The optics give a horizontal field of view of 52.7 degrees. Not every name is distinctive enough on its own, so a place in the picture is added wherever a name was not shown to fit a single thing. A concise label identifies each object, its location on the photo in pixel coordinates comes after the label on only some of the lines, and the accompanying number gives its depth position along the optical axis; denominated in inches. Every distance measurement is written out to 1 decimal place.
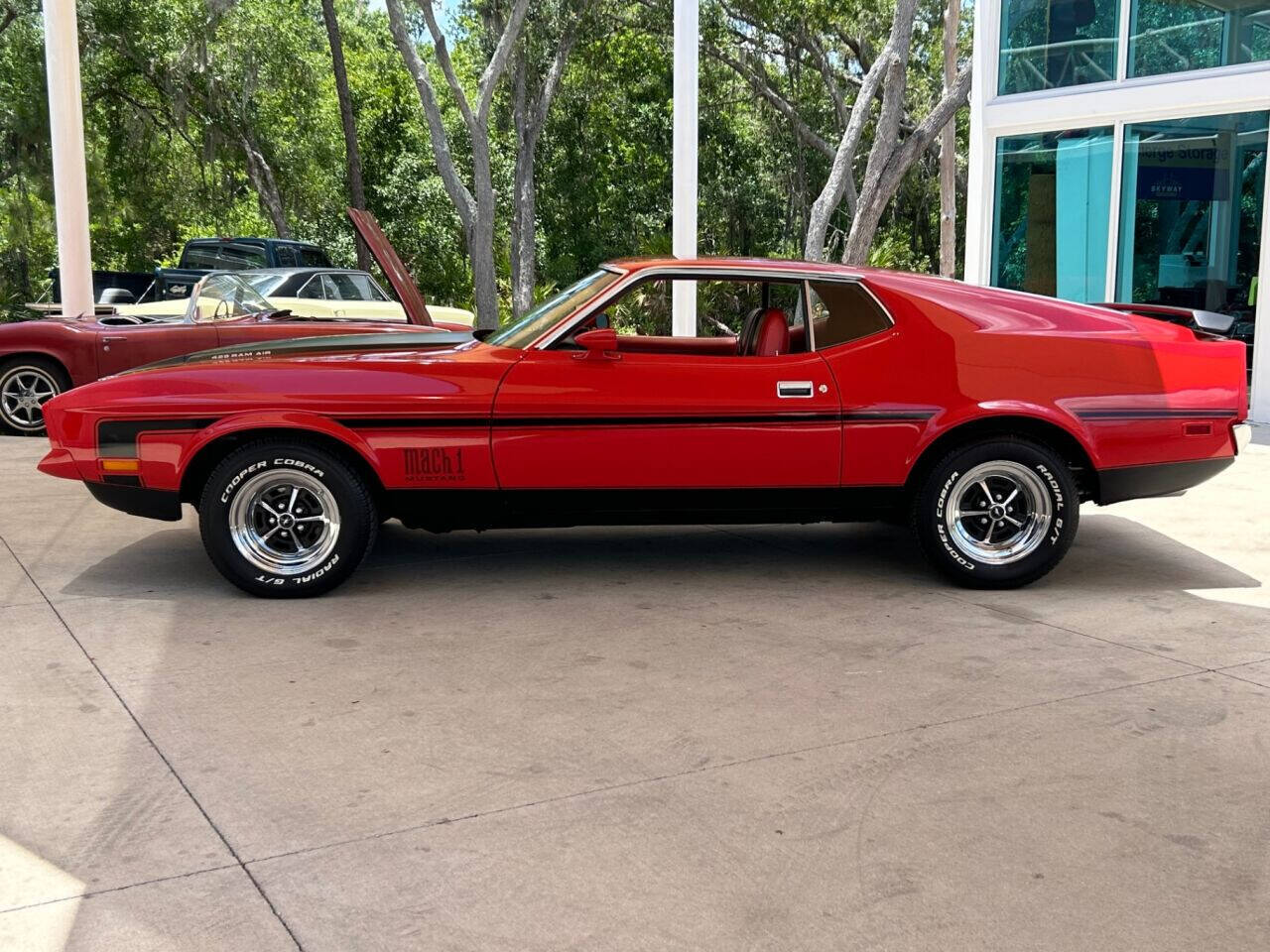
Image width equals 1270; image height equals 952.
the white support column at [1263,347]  457.7
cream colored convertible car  429.1
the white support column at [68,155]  503.2
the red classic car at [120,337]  390.9
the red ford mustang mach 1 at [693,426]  218.5
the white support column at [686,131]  454.3
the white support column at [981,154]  534.6
